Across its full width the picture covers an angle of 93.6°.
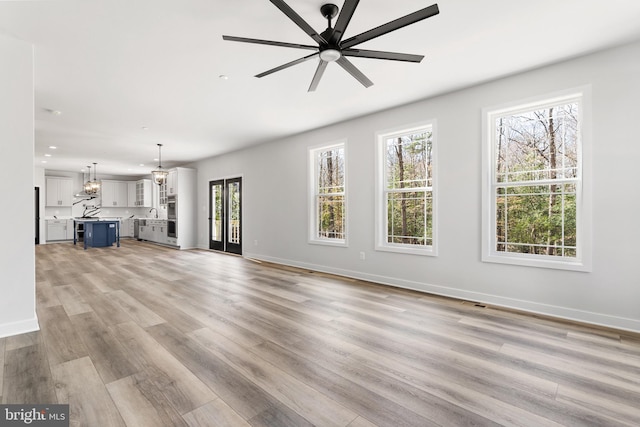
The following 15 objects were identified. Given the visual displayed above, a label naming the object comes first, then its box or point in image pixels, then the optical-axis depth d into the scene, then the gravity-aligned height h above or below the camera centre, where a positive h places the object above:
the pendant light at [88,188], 9.57 +0.76
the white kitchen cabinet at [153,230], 9.77 -0.65
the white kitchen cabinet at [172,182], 9.13 +0.94
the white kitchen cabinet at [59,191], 10.46 +0.72
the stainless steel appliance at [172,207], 9.16 +0.15
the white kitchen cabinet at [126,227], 12.22 -0.62
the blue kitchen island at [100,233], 9.07 -0.65
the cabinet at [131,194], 12.45 +0.75
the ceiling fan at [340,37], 1.88 +1.26
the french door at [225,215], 7.83 -0.08
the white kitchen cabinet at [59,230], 10.24 -0.62
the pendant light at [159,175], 7.28 +0.89
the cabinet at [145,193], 11.77 +0.76
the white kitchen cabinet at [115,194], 11.88 +0.74
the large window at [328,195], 5.49 +0.33
